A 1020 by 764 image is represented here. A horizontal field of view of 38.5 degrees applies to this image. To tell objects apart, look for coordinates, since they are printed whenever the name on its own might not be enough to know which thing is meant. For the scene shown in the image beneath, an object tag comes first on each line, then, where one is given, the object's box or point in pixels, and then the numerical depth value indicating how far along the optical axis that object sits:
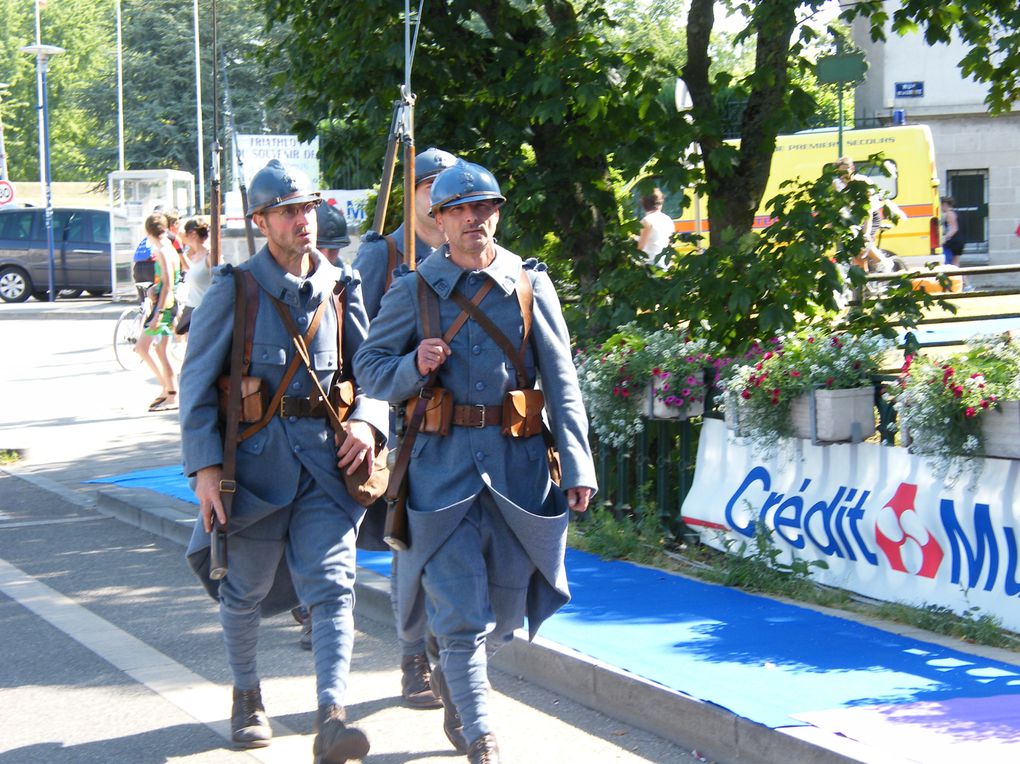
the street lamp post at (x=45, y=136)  32.06
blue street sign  31.55
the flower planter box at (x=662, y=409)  7.58
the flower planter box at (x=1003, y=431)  5.65
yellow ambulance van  23.53
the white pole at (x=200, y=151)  48.32
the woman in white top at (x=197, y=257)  13.21
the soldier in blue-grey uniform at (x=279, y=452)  4.93
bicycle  17.72
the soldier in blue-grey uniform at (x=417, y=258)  5.64
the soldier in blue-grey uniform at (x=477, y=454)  4.58
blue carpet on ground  5.14
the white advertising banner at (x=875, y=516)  5.81
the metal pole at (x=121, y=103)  52.72
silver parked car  32.31
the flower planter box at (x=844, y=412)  6.55
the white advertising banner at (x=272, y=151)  25.73
